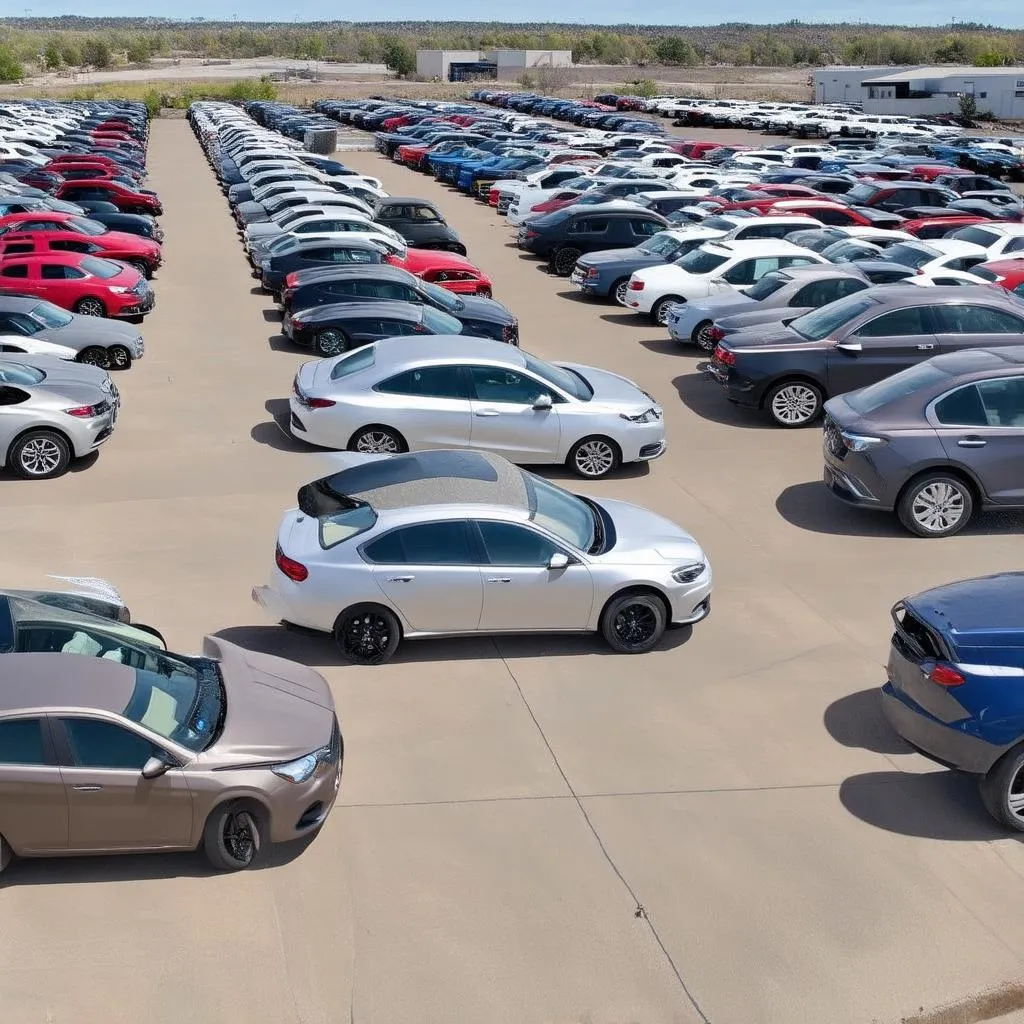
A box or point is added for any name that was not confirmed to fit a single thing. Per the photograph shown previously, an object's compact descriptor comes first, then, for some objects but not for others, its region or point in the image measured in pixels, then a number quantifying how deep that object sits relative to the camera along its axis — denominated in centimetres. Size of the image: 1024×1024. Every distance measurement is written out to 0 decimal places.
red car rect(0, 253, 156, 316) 2073
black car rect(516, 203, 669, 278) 2675
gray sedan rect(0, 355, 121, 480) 1386
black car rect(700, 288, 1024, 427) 1616
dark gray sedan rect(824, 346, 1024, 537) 1246
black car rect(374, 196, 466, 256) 2820
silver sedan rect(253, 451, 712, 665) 966
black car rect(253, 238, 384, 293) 2273
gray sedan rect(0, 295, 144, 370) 1756
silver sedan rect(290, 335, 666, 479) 1398
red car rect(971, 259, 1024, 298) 2109
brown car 697
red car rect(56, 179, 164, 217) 3316
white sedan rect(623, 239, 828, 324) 2138
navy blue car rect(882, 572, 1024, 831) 762
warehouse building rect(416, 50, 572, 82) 12419
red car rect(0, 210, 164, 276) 2503
